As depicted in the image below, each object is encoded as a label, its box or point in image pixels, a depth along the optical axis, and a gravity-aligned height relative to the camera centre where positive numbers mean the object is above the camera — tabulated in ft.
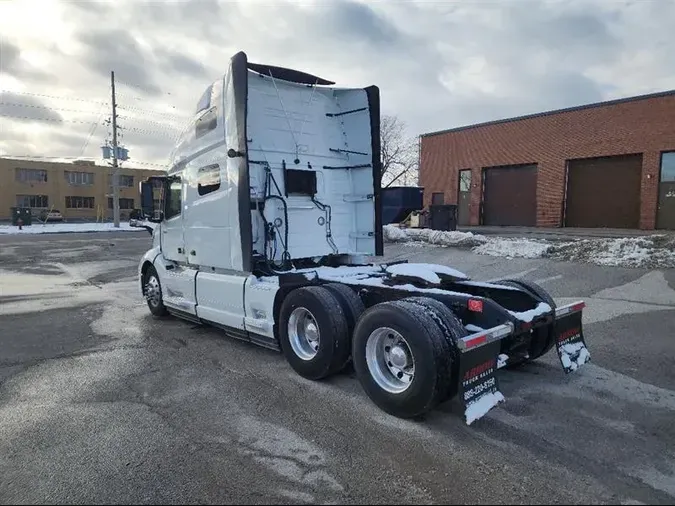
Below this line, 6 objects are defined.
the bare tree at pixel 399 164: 189.47 +21.55
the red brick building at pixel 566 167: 75.56 +9.77
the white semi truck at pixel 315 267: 13.51 -2.24
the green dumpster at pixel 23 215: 139.55 -0.21
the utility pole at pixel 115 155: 146.18 +19.68
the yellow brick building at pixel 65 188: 204.03 +12.16
